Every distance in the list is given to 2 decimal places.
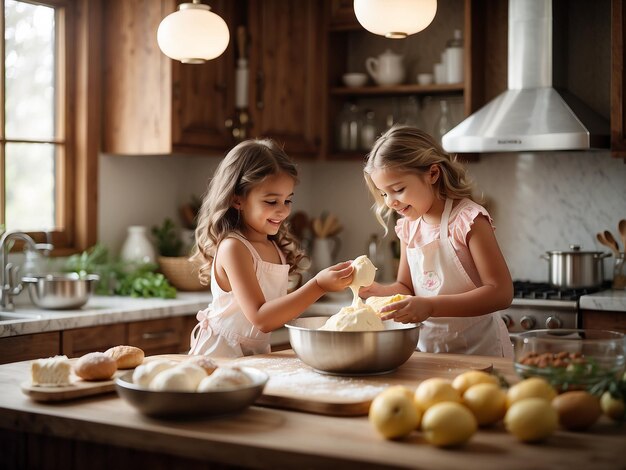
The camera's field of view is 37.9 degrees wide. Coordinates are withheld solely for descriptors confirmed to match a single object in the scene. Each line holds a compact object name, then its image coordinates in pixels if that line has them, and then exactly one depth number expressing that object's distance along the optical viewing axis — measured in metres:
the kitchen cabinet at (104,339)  3.21
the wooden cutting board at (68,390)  1.87
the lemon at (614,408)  1.68
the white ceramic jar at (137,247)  4.29
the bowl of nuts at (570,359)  1.75
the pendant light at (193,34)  2.49
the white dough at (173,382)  1.71
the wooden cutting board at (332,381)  1.80
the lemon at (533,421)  1.52
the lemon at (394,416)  1.55
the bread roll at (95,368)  1.98
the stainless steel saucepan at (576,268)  4.04
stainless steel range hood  3.93
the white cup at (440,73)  4.55
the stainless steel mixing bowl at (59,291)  3.57
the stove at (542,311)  3.79
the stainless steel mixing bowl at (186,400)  1.67
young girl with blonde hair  2.64
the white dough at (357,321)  2.12
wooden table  1.46
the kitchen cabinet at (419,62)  4.39
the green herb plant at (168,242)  4.41
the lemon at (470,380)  1.75
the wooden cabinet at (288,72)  4.45
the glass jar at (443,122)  4.55
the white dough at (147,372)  1.79
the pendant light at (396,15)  2.27
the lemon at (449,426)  1.50
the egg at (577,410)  1.61
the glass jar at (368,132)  4.73
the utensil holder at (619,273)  4.14
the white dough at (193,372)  1.75
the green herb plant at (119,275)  4.00
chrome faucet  3.63
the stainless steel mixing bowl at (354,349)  2.04
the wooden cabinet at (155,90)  4.07
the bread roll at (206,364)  1.94
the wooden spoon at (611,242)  4.21
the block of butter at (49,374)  1.92
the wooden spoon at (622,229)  4.19
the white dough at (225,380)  1.72
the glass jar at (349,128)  4.76
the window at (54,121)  4.04
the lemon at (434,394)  1.65
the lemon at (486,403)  1.64
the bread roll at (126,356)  2.17
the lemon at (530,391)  1.66
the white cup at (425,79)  4.59
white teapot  4.68
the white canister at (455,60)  4.46
